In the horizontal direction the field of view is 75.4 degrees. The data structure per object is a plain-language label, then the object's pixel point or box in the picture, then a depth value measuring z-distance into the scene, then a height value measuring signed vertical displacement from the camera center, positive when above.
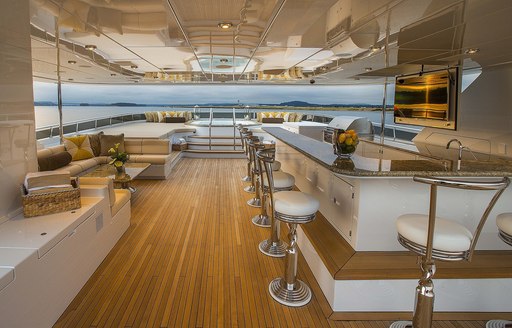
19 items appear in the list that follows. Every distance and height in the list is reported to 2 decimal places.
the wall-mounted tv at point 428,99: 4.05 +0.39
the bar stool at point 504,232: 1.92 -0.60
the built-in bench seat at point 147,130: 8.05 -0.29
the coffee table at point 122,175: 4.79 -0.82
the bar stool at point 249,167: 5.55 -0.76
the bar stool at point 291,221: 2.29 -0.67
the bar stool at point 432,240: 1.56 -0.56
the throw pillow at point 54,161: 4.74 -0.65
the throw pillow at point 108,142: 6.50 -0.44
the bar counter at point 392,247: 2.16 -0.90
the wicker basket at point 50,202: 2.43 -0.63
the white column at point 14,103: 2.39 +0.10
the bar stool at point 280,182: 3.22 -0.57
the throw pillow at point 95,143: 6.45 -0.48
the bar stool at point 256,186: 4.16 -0.87
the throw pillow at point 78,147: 5.85 -0.52
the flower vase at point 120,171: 4.86 -0.78
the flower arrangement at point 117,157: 4.86 -0.56
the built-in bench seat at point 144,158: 5.32 -0.72
